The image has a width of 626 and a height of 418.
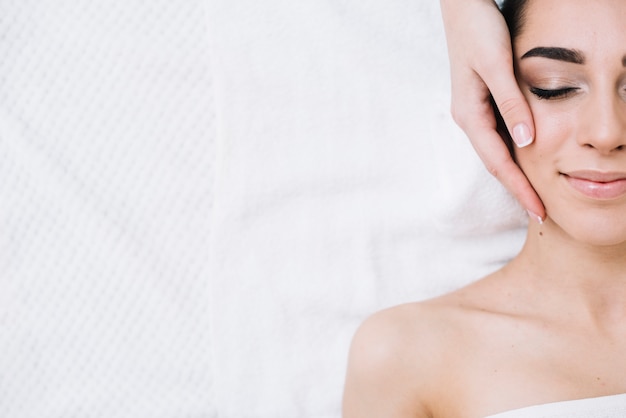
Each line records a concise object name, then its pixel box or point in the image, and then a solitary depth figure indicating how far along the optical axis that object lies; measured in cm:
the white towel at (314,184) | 120
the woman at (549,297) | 106
